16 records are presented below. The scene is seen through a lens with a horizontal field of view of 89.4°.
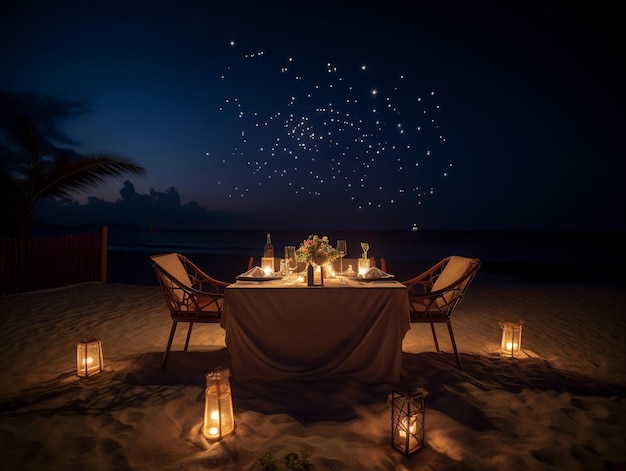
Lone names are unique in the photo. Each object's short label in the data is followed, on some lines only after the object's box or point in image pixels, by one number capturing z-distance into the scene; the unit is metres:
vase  2.86
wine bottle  3.43
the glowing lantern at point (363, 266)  3.37
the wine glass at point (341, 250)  3.25
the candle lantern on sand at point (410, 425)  1.92
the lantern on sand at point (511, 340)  3.50
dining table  2.79
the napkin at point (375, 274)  3.13
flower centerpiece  2.91
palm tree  7.04
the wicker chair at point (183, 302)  3.12
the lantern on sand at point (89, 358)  2.97
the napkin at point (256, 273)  3.15
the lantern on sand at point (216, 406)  2.04
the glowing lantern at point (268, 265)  3.35
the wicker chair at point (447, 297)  3.08
